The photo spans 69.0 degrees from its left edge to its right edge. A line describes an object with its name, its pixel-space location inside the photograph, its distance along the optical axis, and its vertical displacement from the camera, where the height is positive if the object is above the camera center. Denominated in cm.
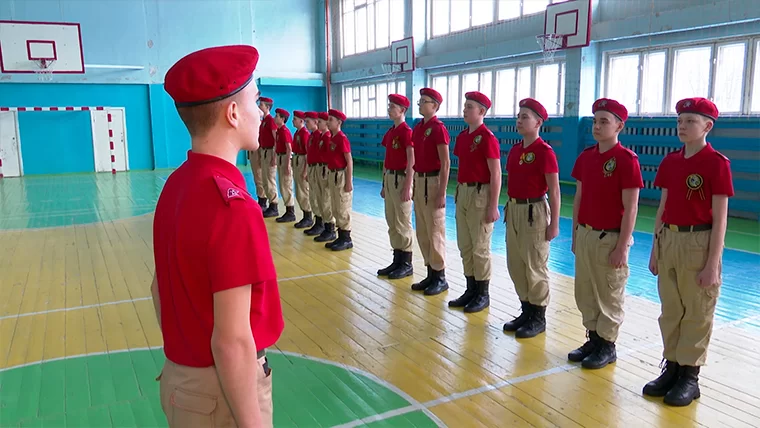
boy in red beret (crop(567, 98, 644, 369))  339 -64
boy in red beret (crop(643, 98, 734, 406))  299 -66
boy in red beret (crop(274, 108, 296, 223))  897 -53
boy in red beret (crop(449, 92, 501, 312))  453 -58
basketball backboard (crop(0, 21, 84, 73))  1472 +226
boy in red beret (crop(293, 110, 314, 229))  859 -61
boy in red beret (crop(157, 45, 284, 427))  121 -29
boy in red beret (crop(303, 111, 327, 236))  775 -61
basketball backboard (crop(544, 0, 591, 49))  1018 +198
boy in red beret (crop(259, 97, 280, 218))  939 -47
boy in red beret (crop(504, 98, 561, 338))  403 -65
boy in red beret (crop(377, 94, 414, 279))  566 -62
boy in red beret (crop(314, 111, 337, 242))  752 -76
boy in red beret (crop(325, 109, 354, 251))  722 -65
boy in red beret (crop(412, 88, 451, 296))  514 -52
